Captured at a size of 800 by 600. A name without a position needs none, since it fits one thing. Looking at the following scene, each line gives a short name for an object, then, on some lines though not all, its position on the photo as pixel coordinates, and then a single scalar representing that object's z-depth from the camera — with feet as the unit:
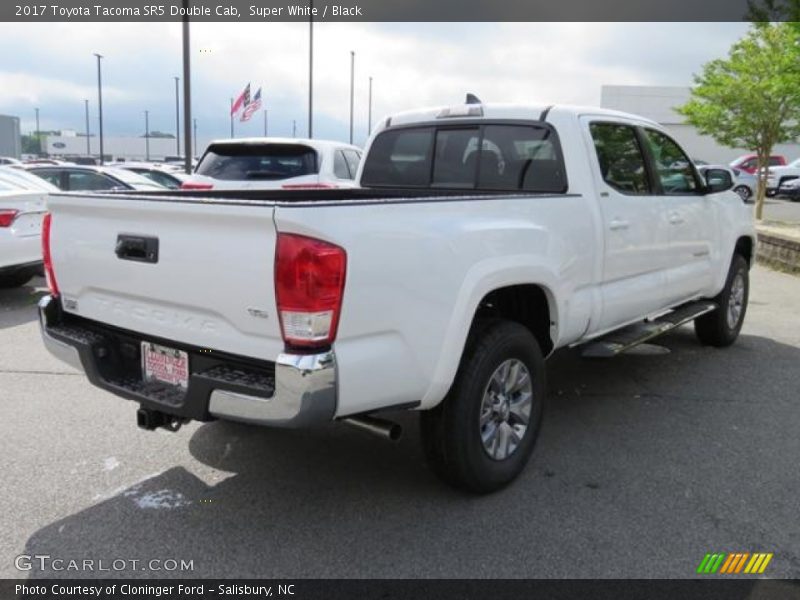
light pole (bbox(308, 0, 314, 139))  92.97
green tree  49.44
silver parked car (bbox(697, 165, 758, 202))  84.36
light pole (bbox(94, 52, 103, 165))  179.36
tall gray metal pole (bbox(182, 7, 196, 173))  45.75
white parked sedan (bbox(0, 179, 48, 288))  25.86
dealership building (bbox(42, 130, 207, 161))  324.39
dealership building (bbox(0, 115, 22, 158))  222.69
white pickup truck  8.92
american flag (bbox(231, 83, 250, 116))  74.28
